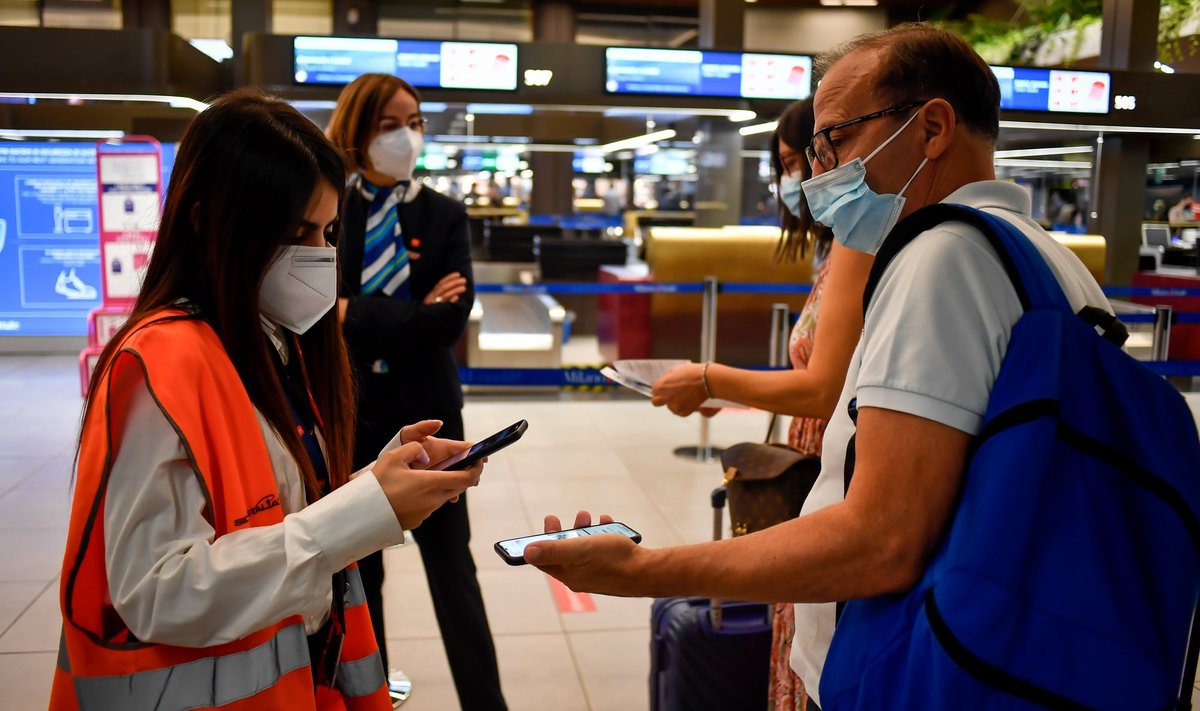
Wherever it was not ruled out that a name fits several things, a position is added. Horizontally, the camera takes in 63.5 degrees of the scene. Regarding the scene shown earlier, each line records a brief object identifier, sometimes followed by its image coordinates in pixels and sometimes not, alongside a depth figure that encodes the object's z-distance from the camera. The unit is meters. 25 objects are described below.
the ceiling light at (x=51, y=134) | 10.27
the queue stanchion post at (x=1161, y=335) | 6.21
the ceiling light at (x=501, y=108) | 7.94
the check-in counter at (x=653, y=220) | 15.83
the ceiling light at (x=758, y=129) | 9.72
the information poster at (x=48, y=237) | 9.61
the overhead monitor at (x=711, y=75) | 7.91
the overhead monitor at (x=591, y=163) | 19.81
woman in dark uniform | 2.58
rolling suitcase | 2.51
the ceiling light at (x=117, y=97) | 7.06
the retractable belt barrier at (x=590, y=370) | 5.50
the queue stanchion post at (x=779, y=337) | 5.99
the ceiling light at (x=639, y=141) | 12.64
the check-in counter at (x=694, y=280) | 8.55
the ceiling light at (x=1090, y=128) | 8.69
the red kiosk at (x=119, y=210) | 7.72
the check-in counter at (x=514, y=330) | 8.37
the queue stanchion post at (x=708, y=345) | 6.24
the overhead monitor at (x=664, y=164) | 20.92
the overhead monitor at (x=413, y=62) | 7.43
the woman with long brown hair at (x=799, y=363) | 1.86
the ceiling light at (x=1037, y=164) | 13.39
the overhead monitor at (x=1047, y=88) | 8.65
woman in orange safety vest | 1.16
